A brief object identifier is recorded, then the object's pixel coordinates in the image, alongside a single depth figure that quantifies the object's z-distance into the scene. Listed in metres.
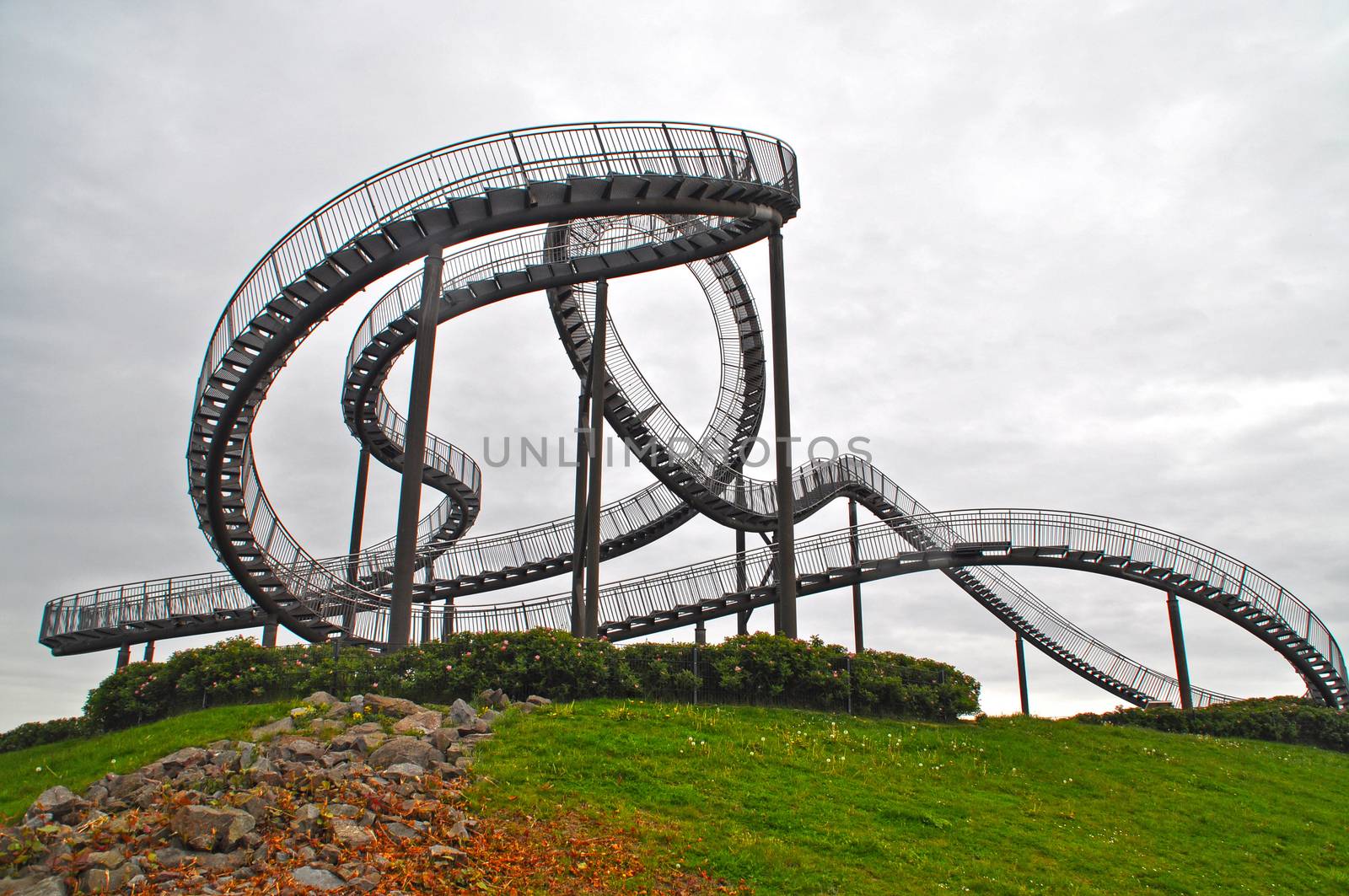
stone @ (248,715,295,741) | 12.94
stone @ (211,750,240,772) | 11.11
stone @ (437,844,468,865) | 9.26
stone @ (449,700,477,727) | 13.46
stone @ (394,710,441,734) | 12.89
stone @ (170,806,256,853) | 9.14
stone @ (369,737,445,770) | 11.51
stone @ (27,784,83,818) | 10.23
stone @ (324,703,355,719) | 13.98
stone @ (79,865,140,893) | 8.45
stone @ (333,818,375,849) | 9.34
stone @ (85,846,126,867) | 8.81
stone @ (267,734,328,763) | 11.56
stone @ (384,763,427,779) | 10.95
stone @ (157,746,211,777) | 11.70
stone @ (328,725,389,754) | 12.02
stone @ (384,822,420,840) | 9.62
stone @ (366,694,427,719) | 14.05
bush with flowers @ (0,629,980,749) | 16.06
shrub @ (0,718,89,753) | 18.16
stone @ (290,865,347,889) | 8.57
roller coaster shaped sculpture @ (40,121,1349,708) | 20.53
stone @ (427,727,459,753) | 12.34
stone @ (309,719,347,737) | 13.03
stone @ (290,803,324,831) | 9.54
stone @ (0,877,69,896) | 8.31
